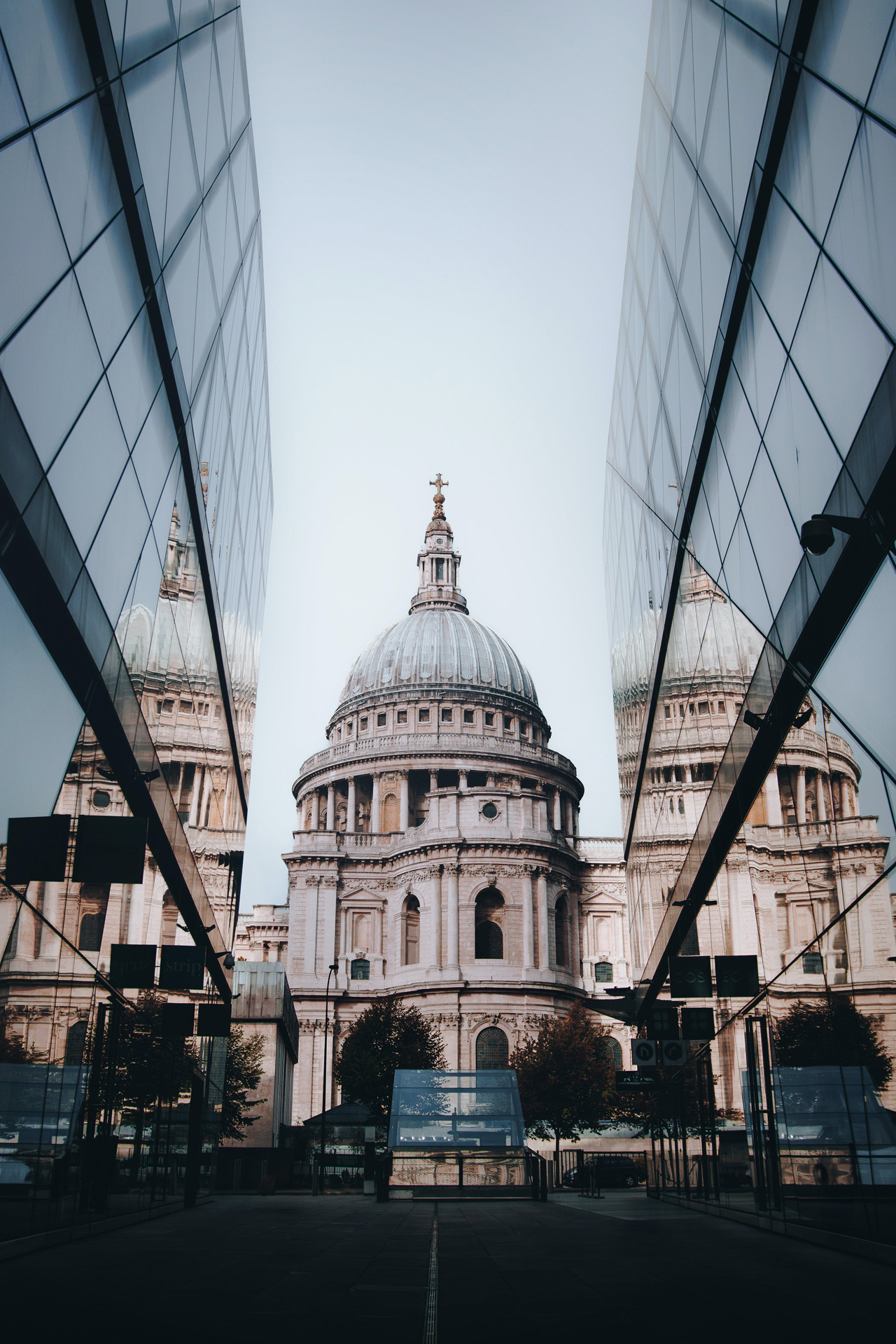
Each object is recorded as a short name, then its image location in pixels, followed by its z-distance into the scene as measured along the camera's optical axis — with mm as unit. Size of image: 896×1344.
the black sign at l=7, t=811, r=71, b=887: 10727
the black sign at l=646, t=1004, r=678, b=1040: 25641
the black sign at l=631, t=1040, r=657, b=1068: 27641
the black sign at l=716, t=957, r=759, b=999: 17109
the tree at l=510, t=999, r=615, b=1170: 65625
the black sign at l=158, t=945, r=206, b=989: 20625
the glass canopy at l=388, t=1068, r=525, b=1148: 31281
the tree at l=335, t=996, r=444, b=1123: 67312
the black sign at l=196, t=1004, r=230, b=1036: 25391
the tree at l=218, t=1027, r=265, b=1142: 47438
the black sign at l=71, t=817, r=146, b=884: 13777
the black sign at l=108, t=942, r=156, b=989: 16875
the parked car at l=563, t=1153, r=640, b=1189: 51844
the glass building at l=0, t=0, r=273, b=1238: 10531
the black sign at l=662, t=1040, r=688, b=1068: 25094
